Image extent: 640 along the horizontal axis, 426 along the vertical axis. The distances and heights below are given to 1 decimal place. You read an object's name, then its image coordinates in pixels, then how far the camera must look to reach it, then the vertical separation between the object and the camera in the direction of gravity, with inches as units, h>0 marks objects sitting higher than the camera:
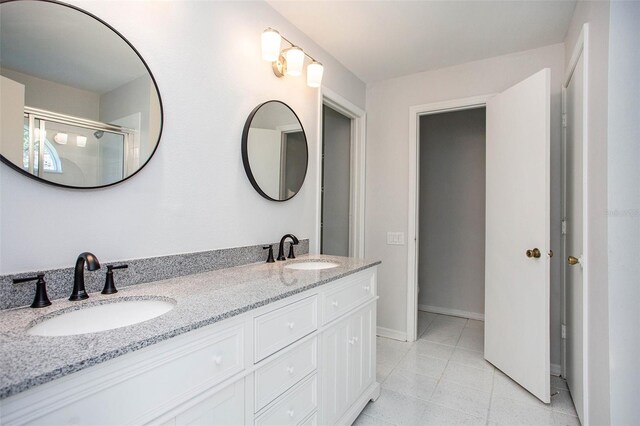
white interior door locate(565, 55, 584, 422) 70.4 -3.5
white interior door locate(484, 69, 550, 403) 80.0 -4.5
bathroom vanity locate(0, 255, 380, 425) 25.8 -15.4
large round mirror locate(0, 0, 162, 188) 39.1 +15.8
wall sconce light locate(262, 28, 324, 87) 71.6 +37.3
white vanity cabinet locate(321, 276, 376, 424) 60.3 -30.0
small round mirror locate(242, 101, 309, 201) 72.6 +15.7
